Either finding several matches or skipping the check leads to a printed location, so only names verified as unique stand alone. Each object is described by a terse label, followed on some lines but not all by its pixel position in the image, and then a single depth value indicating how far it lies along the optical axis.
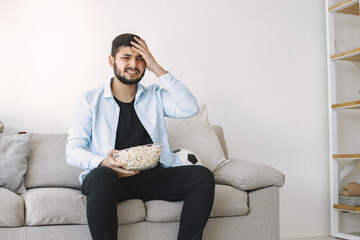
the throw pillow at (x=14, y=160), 2.30
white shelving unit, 3.34
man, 2.00
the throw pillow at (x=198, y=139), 2.67
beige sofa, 2.01
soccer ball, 2.46
